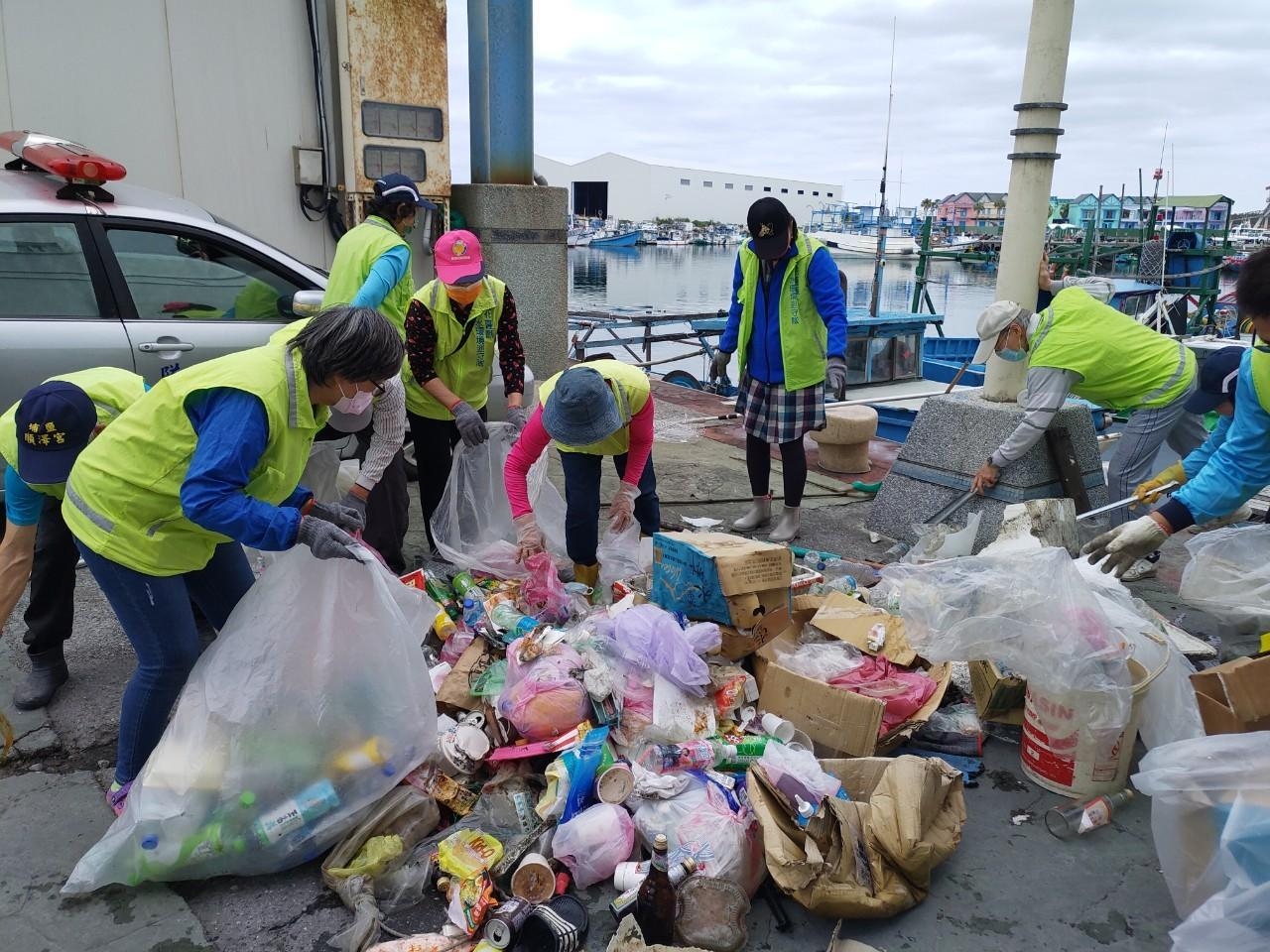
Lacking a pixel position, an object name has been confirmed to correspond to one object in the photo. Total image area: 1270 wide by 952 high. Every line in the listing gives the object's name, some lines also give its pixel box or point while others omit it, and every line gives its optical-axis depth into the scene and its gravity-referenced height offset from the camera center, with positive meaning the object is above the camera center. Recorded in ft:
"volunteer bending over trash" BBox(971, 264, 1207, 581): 13.29 -1.68
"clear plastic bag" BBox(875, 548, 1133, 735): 8.09 -3.52
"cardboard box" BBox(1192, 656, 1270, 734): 8.09 -3.96
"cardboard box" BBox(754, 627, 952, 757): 8.63 -4.54
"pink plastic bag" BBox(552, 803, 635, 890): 7.24 -4.78
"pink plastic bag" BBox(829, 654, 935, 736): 9.26 -4.53
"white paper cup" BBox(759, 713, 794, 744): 8.83 -4.66
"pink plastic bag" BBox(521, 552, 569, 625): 10.90 -4.24
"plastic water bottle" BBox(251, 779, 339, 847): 7.06 -4.49
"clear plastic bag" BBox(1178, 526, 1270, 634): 10.03 -3.57
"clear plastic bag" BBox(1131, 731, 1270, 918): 5.77 -3.71
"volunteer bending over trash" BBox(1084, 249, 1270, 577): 9.09 -2.27
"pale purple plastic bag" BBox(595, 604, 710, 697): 9.08 -4.07
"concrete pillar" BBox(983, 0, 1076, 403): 13.50 +1.61
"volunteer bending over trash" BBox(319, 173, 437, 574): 11.11 -0.77
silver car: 11.86 -0.69
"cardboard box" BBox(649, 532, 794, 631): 9.91 -3.66
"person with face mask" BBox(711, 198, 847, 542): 14.15 -1.46
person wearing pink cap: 11.97 -1.49
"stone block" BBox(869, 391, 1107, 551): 14.48 -3.49
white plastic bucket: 8.23 -4.49
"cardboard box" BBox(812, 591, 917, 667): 10.07 -4.27
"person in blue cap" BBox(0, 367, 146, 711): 7.77 -2.04
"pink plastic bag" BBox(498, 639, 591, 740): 8.64 -4.36
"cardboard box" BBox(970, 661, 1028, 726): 9.48 -4.62
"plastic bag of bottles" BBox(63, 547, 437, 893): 6.93 -3.96
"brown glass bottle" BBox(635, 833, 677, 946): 6.61 -4.80
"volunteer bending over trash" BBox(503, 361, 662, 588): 10.24 -2.56
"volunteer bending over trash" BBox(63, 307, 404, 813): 6.47 -1.75
